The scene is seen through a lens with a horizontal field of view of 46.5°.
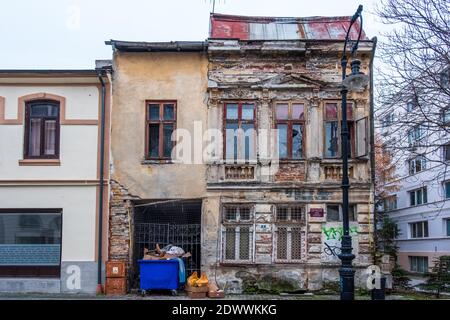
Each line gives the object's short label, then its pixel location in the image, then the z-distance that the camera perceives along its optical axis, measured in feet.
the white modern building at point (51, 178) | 55.67
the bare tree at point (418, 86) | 44.91
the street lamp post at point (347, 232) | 39.52
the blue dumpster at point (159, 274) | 53.26
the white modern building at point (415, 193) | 48.91
